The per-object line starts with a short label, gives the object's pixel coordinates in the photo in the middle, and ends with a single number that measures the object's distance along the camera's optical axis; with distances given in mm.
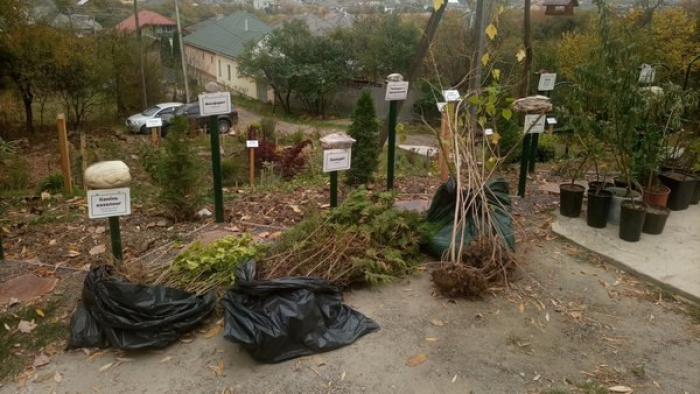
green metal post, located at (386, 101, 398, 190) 5438
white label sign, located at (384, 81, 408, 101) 5328
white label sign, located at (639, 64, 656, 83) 4820
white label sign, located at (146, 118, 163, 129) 7783
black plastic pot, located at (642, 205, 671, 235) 4703
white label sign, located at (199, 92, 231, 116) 4422
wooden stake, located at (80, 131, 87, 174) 7516
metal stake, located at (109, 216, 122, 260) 3638
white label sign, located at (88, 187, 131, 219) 3451
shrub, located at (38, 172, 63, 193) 6886
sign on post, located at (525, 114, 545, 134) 5586
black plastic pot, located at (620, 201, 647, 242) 4539
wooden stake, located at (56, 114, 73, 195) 6621
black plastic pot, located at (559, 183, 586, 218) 5133
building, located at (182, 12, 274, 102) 29156
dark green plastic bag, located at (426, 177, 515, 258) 4166
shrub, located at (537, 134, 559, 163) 8109
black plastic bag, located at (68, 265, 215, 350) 3039
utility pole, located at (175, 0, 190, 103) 19572
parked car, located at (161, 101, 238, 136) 16266
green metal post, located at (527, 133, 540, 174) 6254
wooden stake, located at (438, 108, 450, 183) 6145
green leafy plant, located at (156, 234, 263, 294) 3525
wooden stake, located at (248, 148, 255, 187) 7405
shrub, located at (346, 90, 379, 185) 6363
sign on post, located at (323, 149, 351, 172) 4445
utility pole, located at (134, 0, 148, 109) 17961
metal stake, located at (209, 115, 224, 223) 4645
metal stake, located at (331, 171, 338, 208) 4730
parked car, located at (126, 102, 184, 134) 16859
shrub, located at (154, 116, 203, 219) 4816
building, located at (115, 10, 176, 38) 32594
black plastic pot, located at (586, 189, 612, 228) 4824
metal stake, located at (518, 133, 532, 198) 5770
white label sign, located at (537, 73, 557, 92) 6080
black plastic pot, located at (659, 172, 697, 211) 5305
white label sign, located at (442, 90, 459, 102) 4788
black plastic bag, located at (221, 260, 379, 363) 2947
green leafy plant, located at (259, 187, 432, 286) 3631
